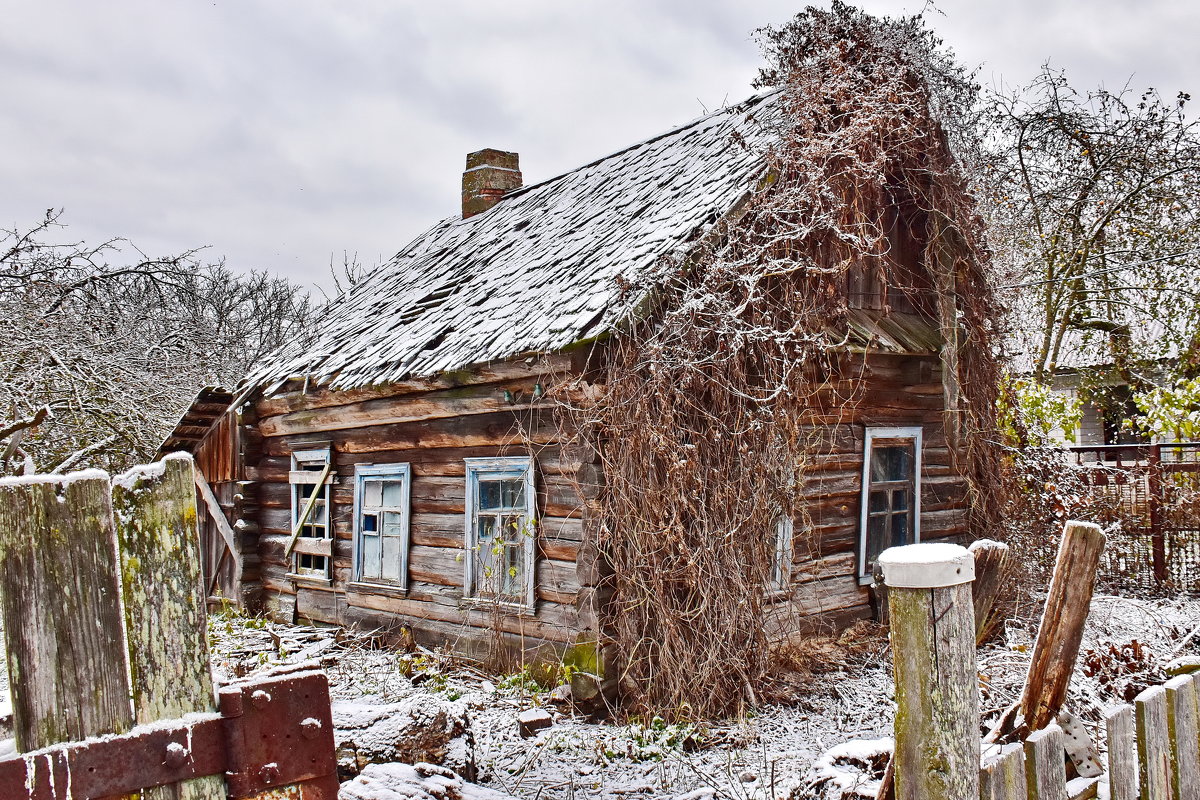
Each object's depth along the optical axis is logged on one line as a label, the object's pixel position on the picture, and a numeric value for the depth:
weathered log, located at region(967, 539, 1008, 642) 2.62
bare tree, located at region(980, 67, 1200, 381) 18.08
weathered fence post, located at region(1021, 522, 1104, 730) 2.66
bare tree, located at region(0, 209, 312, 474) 10.09
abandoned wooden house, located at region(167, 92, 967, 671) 7.30
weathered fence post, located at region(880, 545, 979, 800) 2.22
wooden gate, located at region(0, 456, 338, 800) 1.52
